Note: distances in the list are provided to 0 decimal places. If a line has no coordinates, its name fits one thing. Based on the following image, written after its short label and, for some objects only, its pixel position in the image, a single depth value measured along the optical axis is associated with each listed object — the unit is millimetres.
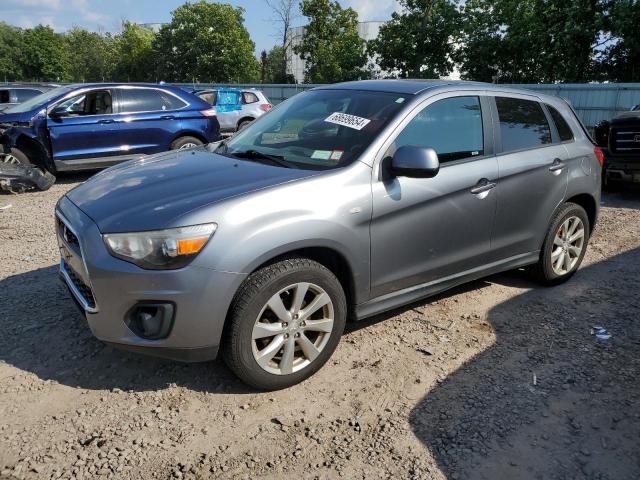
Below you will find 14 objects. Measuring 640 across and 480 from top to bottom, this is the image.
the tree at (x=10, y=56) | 68962
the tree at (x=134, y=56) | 57312
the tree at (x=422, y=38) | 30531
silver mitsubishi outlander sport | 2670
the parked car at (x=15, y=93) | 14320
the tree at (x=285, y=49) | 41438
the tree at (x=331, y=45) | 34406
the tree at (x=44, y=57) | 68875
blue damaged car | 8484
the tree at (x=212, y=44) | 47500
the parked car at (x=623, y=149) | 7879
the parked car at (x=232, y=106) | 15914
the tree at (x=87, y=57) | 70688
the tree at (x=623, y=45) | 22703
